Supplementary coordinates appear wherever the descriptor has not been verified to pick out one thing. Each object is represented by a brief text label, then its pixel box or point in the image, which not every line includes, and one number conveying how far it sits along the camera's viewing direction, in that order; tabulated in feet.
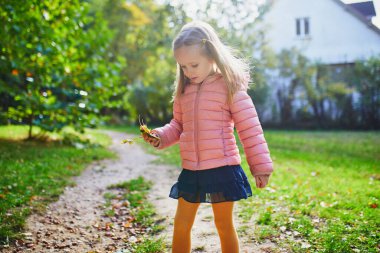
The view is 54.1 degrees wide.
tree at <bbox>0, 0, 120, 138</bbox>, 23.77
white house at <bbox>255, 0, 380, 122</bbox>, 52.39
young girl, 7.97
